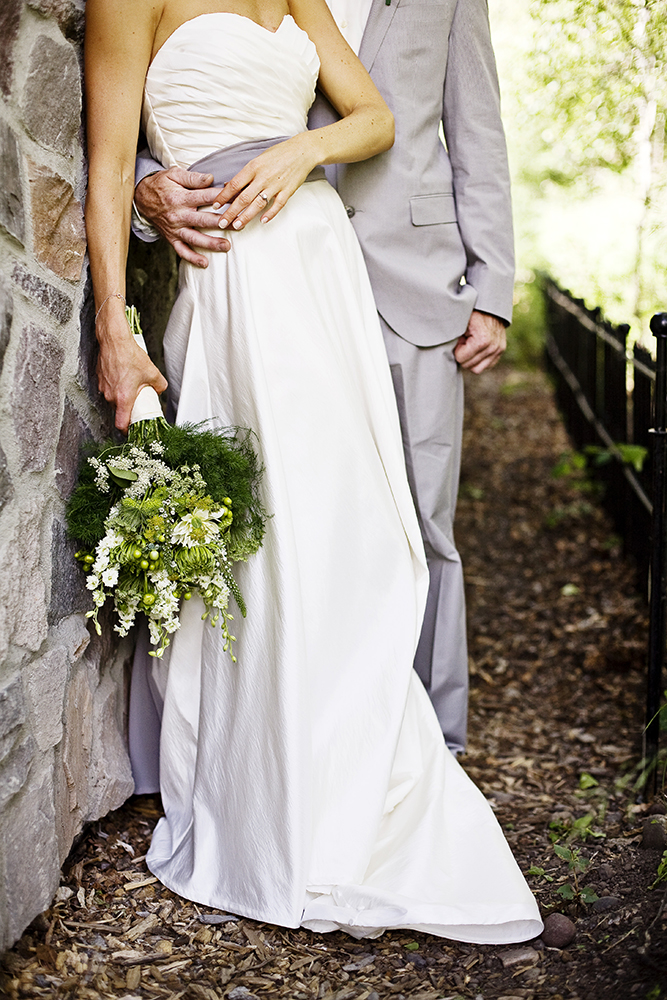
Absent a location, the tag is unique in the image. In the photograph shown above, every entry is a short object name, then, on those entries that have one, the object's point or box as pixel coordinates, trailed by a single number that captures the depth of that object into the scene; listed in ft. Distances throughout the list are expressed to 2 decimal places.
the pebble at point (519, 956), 6.29
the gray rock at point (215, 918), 6.64
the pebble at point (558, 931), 6.42
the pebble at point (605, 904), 6.79
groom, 8.07
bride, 6.58
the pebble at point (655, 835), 7.41
